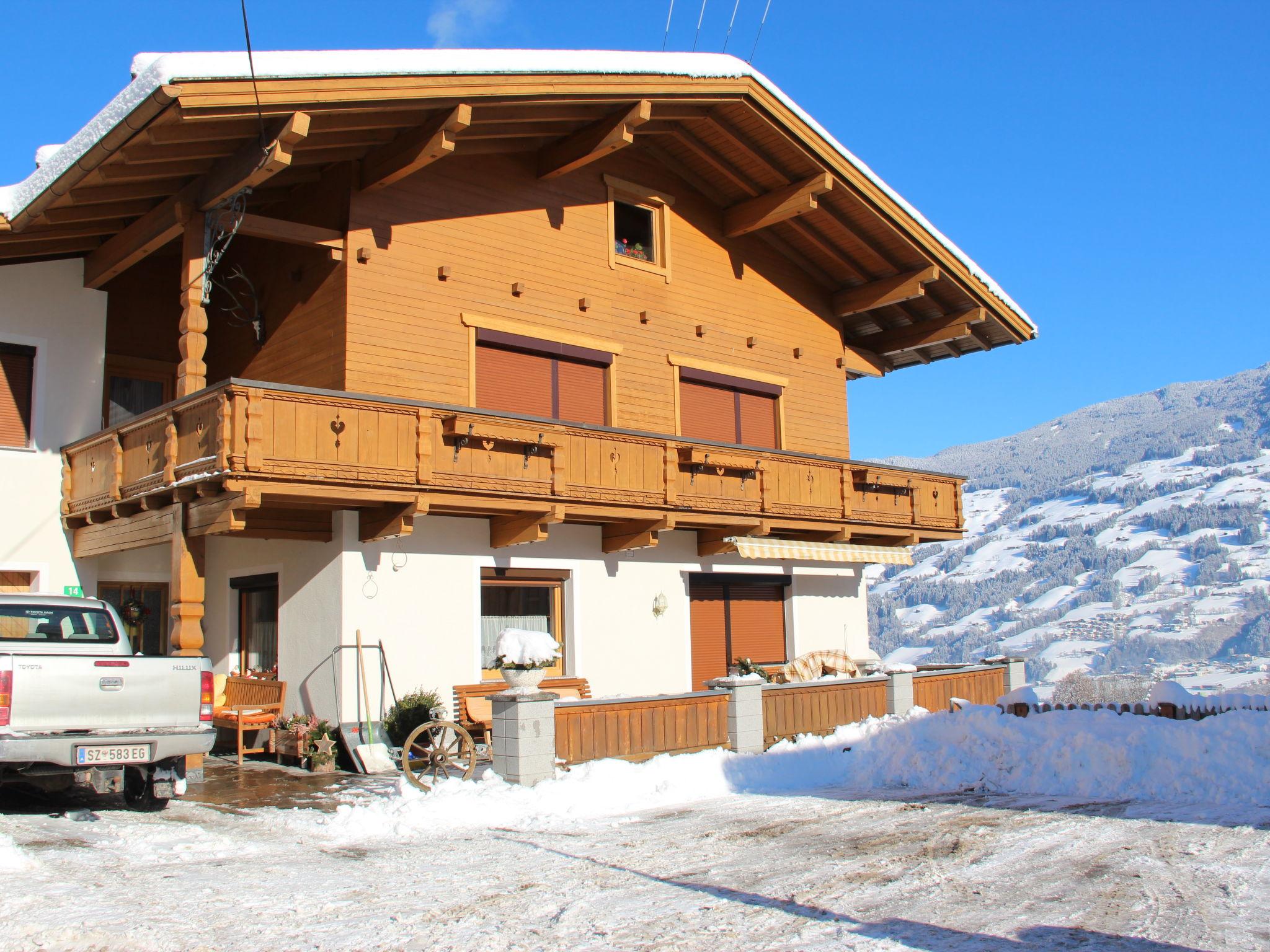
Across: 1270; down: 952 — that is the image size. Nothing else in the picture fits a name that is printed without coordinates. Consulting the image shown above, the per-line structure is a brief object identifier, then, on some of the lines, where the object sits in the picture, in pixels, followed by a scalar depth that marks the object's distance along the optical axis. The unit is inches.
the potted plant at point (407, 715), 580.7
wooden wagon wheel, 468.4
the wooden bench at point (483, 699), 565.0
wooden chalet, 537.3
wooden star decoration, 564.7
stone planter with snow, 519.5
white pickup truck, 372.2
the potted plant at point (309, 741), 564.1
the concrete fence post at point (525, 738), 463.2
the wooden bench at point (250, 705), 592.7
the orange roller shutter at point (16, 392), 629.6
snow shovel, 564.4
